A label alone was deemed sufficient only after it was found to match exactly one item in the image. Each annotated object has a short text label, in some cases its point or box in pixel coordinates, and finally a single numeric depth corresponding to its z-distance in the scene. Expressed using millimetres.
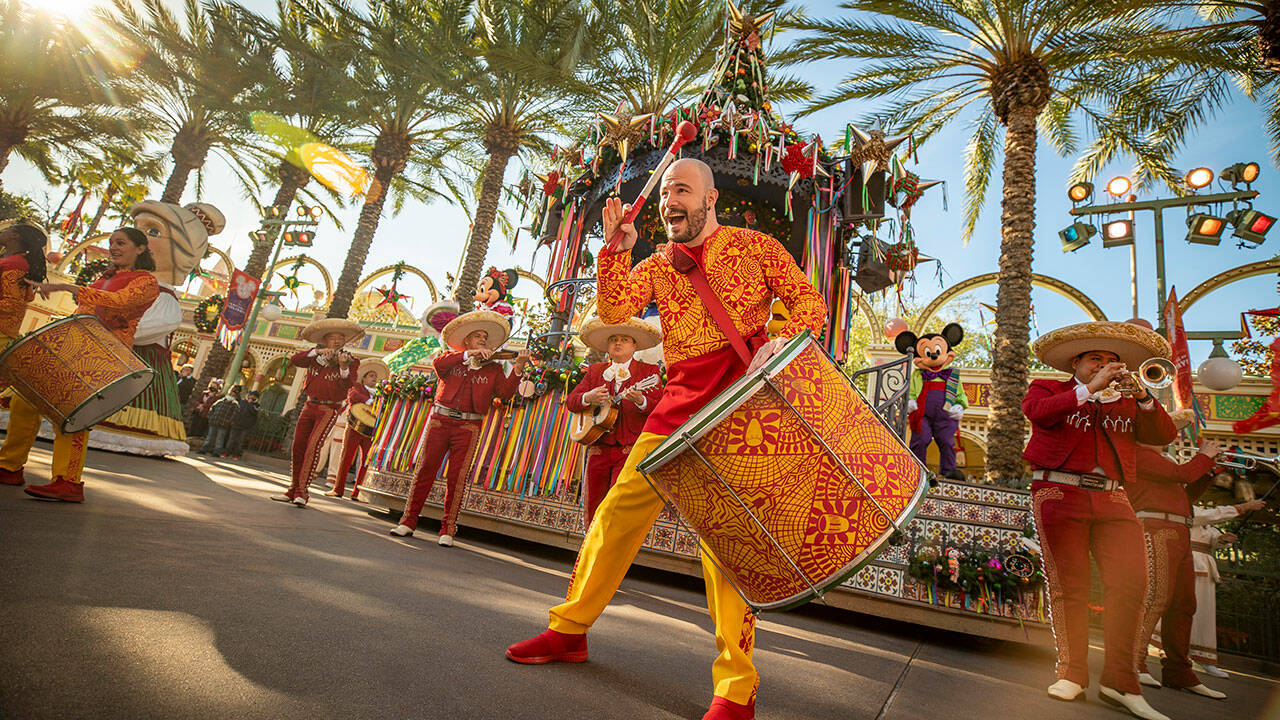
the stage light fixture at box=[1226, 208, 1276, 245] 9281
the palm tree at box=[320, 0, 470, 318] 12977
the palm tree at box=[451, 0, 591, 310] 12328
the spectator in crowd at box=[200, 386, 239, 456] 12906
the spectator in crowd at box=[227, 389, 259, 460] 13426
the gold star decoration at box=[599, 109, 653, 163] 8102
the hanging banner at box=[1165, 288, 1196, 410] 7016
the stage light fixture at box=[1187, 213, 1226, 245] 9453
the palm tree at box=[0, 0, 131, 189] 15242
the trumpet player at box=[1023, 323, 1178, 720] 3225
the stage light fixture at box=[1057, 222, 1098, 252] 10484
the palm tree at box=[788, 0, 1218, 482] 9258
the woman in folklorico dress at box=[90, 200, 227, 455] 5988
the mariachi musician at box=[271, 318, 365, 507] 6602
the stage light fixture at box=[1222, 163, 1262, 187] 9023
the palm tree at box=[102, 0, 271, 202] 14266
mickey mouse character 7707
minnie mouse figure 8352
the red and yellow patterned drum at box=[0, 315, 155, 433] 3822
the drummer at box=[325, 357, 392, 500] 9281
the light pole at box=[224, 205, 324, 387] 12584
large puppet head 6664
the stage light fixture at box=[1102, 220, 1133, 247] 9891
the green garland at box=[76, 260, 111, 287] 10680
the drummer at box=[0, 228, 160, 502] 3850
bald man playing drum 2385
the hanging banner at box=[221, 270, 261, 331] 13234
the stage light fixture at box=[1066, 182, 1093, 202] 9828
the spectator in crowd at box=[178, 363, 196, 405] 14766
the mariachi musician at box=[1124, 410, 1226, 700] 4496
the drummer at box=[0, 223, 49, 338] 5012
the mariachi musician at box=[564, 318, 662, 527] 4934
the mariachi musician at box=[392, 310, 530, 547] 5930
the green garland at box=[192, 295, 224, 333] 16047
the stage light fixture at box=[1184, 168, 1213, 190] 9211
